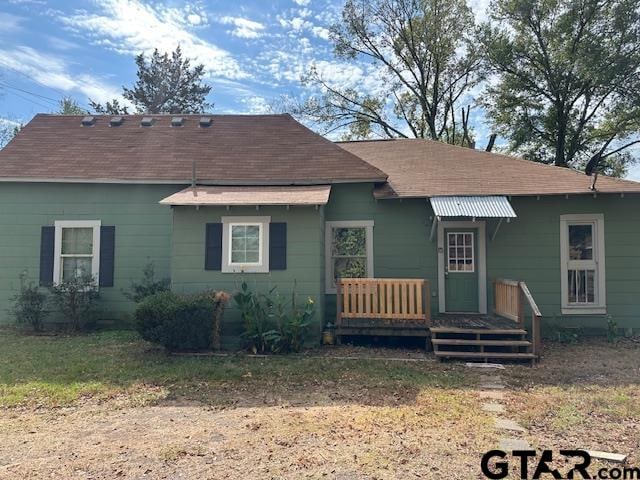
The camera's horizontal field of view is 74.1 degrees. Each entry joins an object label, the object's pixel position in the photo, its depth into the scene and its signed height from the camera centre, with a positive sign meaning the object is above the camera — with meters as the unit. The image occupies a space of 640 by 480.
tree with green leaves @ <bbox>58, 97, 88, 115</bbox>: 27.62 +10.25
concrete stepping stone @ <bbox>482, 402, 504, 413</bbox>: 4.75 -1.63
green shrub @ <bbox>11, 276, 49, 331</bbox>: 8.79 -0.98
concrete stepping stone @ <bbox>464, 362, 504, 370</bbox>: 6.67 -1.60
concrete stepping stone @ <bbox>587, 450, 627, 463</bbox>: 3.48 -1.60
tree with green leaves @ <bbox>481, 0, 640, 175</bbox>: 17.34 +8.11
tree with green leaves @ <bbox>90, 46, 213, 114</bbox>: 28.88 +11.96
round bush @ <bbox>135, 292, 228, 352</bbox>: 6.86 -0.94
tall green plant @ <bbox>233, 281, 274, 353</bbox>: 7.32 -1.00
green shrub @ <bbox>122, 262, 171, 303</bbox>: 8.81 -0.51
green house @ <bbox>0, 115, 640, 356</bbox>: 8.02 +0.68
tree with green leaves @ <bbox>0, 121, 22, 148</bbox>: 25.39 +7.77
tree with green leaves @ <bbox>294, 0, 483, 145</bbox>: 21.92 +10.21
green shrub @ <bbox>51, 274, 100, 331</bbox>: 8.75 -0.79
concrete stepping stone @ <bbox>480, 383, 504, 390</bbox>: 5.60 -1.63
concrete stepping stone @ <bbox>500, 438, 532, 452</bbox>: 3.73 -1.62
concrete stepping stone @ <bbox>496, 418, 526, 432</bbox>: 4.20 -1.63
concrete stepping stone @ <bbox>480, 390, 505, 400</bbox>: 5.18 -1.63
